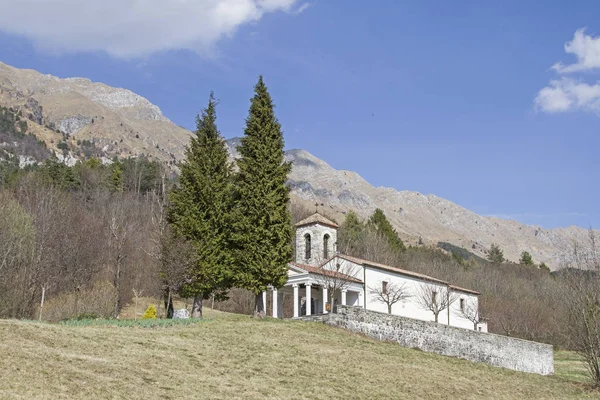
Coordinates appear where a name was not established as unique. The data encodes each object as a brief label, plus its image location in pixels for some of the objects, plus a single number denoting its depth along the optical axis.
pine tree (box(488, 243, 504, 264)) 126.79
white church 42.78
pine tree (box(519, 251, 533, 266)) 120.14
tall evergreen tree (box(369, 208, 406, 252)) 89.44
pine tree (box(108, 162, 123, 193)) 88.31
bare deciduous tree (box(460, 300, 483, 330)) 56.81
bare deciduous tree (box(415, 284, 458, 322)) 51.58
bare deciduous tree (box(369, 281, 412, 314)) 47.81
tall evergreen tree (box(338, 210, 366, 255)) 78.19
